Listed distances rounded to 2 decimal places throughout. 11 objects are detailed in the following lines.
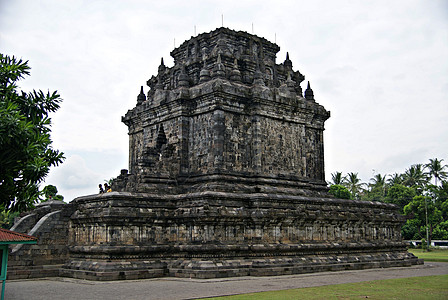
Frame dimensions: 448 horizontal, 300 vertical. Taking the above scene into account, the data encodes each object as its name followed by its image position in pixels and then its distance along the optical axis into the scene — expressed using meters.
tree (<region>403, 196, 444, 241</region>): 57.22
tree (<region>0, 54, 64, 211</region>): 12.70
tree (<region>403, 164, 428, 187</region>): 73.38
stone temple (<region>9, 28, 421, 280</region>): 20.17
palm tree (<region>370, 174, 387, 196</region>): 76.18
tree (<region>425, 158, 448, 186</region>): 72.12
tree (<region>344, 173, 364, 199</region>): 72.69
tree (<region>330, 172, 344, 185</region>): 71.12
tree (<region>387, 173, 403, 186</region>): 75.12
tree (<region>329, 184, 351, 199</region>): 58.16
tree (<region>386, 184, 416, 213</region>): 63.97
